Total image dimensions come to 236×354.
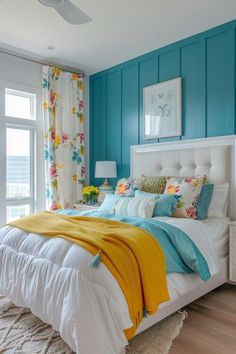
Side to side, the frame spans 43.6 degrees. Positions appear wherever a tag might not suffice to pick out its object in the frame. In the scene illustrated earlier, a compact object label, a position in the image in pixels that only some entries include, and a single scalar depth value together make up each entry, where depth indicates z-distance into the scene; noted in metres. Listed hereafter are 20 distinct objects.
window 3.89
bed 1.60
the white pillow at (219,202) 3.04
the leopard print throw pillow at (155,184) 3.29
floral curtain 4.23
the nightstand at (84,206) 3.99
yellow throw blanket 1.71
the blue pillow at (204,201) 2.92
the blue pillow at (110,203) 3.10
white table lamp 4.20
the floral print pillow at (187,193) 2.84
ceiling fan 2.23
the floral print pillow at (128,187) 3.41
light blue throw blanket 2.11
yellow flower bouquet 4.23
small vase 4.29
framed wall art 3.63
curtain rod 3.86
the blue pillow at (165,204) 2.78
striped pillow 2.74
